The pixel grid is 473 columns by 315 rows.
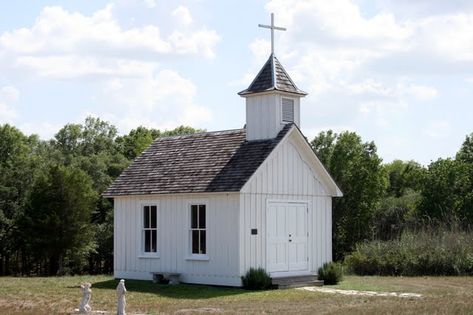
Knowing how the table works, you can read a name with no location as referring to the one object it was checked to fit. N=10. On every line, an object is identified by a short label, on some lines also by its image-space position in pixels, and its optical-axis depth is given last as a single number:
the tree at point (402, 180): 70.28
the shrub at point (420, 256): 31.12
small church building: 25.34
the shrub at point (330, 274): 27.11
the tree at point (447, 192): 46.12
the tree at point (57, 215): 39.16
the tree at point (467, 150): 67.08
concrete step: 25.23
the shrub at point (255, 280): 24.73
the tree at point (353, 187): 50.09
